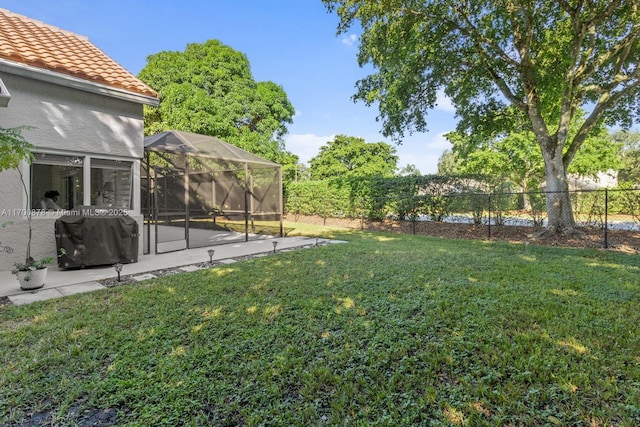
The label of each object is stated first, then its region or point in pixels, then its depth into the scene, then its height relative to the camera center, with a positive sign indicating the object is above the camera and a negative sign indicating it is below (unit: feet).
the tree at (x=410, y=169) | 173.11 +23.41
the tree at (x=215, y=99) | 46.96 +17.87
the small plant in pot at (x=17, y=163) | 12.28 +1.69
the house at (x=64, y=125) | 16.55 +4.93
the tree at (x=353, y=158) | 115.85 +19.90
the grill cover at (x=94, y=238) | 16.71 -1.67
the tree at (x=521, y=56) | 23.27 +13.20
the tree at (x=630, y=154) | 81.61 +19.21
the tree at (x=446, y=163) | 148.56 +24.77
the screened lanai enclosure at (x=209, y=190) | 25.18 +1.81
